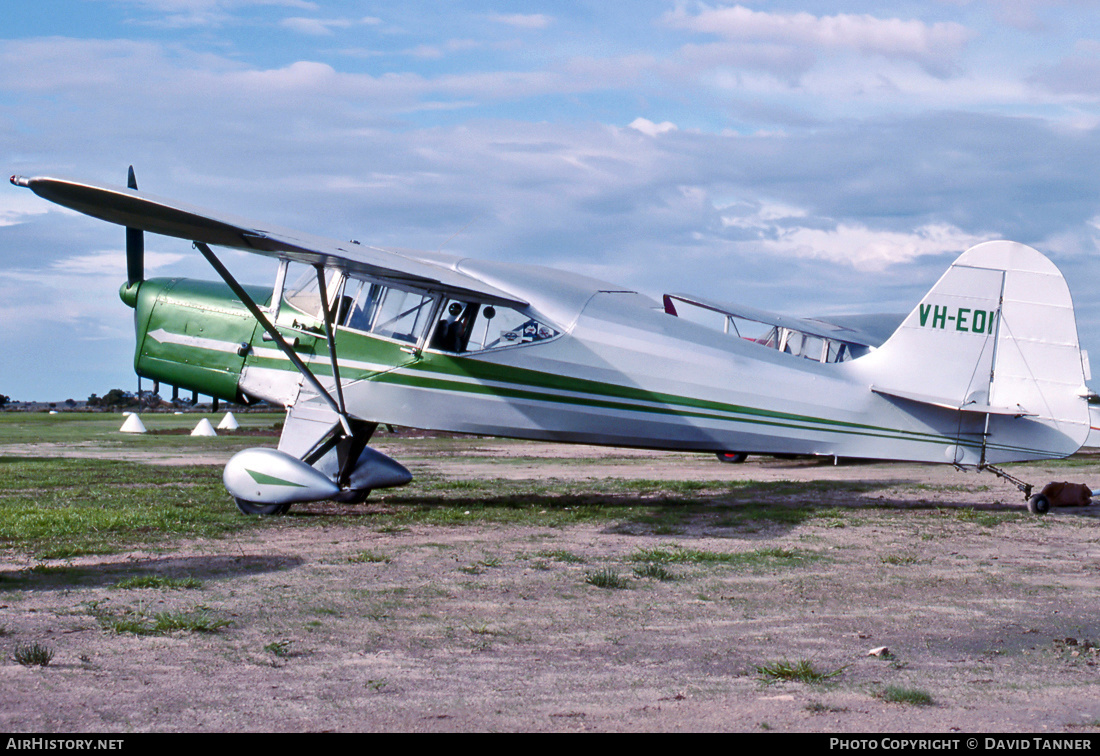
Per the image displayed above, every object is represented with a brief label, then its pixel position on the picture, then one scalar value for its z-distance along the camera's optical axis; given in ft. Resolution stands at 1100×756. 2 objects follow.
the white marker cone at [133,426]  100.70
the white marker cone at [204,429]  94.22
